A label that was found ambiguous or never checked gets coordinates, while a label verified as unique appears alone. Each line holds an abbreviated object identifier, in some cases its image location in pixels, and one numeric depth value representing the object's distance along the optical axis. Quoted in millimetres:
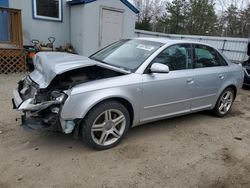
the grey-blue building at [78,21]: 7268
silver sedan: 2365
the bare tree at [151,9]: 17791
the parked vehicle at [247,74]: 6133
